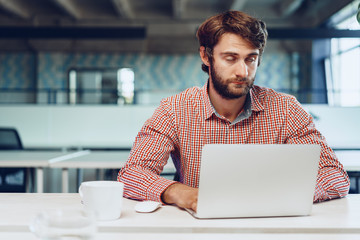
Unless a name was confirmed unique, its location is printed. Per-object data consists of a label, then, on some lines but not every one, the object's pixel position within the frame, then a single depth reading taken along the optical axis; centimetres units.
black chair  311
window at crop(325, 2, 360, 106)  662
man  130
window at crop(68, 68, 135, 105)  893
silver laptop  83
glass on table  58
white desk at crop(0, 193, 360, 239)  80
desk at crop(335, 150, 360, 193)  215
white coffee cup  85
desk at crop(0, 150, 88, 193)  231
